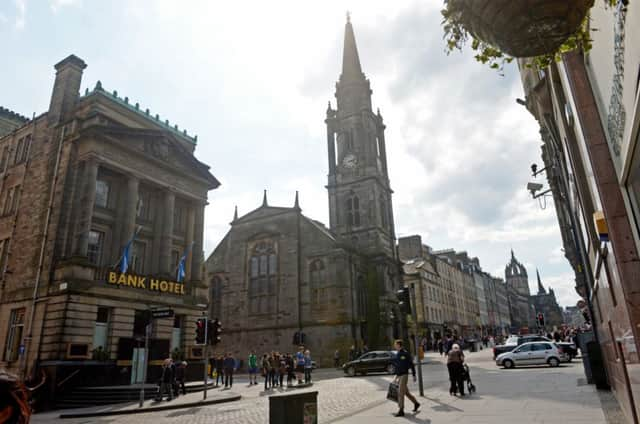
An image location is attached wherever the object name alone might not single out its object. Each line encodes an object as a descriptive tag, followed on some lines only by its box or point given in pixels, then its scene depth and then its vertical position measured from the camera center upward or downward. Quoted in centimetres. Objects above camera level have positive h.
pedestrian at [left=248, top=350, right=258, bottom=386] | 2719 -145
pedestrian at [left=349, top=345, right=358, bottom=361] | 3588 -121
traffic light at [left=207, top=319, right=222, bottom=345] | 1820 +48
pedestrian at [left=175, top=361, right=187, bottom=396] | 2091 -147
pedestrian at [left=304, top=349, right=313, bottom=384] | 2404 -142
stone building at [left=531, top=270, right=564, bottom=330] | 14425 +939
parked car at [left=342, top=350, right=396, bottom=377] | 2731 -158
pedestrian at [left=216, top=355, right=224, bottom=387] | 2605 -126
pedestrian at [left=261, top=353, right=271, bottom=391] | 2300 -147
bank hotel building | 2112 +648
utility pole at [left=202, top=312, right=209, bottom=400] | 1745 +20
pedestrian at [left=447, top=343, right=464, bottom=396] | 1374 -103
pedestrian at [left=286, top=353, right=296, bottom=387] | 2421 -149
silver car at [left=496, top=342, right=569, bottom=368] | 2455 -131
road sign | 1727 +132
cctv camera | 2206 +744
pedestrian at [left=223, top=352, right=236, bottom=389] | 2407 -128
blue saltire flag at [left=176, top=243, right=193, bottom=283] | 2727 +479
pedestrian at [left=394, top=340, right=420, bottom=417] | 1074 -94
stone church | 4022 +780
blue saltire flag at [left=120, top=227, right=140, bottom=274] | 2250 +465
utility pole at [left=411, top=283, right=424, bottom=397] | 1398 -101
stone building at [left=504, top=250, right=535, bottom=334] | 13200 +1239
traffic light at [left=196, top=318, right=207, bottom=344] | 1808 +58
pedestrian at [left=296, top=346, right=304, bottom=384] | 2333 -127
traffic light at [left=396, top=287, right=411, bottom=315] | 1546 +133
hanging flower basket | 256 +190
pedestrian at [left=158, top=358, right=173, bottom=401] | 1831 -144
